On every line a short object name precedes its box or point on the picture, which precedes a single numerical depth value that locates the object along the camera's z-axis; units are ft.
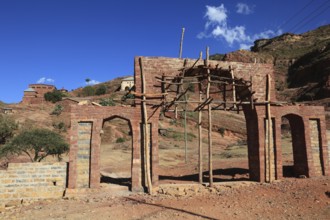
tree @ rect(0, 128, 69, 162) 60.54
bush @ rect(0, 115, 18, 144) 97.87
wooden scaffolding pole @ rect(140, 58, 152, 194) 37.04
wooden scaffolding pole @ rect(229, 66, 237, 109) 43.67
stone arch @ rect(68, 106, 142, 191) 36.60
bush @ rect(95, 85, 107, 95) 238.64
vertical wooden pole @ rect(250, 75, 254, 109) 43.21
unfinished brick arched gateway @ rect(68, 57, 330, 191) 37.50
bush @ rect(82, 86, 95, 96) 247.50
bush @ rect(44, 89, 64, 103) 209.50
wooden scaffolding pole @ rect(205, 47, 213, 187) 39.04
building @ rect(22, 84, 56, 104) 222.97
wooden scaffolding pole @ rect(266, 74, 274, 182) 41.79
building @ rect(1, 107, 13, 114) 141.94
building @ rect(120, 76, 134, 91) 235.20
